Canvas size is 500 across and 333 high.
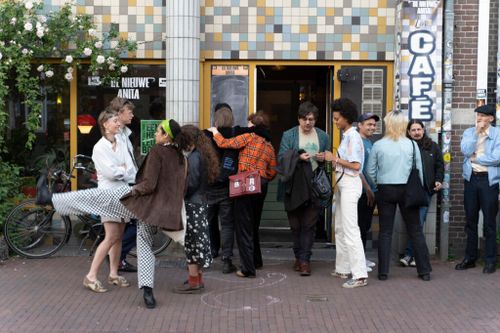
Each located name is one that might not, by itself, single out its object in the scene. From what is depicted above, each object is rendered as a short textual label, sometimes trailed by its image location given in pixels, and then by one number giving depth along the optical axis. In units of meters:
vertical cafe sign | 8.66
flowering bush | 8.62
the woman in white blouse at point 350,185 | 7.49
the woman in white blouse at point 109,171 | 7.07
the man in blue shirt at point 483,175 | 8.10
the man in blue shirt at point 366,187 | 8.04
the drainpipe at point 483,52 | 8.79
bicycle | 8.71
